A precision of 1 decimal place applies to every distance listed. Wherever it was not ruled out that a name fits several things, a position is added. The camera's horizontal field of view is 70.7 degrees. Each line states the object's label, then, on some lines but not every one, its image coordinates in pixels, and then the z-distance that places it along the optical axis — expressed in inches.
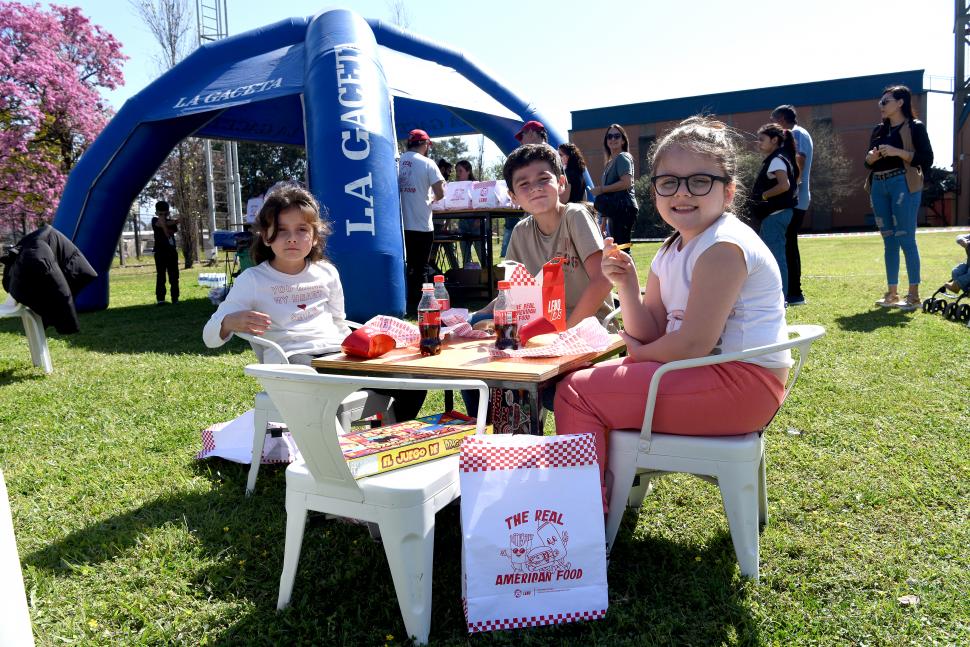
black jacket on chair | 216.7
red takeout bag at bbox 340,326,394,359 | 101.7
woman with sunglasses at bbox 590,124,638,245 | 319.0
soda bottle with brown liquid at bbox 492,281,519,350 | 102.9
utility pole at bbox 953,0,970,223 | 1216.0
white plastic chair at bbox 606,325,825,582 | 82.7
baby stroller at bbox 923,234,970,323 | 245.7
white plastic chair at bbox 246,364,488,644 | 73.0
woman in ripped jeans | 255.6
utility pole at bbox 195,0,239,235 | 757.3
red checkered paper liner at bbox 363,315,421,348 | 111.2
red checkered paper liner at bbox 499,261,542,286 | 106.6
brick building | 1373.0
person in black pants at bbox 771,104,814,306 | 292.7
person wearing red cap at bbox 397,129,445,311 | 310.2
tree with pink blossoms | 607.5
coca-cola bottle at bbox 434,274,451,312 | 116.2
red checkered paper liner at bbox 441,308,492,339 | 118.1
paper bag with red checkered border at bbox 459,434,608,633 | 75.2
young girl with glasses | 82.9
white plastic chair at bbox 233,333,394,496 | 115.3
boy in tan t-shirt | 125.2
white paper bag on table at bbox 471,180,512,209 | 352.8
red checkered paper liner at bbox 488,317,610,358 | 97.0
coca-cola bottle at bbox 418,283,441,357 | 103.3
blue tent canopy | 254.7
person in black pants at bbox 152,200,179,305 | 404.2
